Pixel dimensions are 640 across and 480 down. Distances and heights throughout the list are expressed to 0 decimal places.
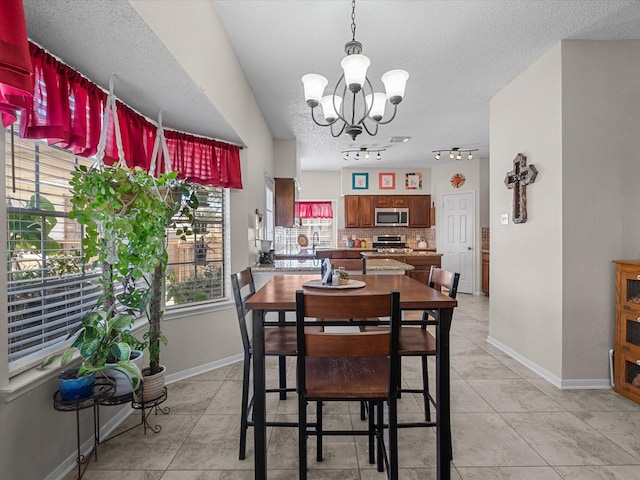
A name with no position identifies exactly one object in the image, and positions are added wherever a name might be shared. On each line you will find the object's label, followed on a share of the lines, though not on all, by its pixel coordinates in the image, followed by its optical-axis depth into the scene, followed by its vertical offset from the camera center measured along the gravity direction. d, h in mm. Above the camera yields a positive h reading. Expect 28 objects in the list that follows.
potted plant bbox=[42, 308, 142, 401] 1546 -542
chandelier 1977 +965
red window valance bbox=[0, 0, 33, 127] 990 +557
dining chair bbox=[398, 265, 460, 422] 1735 -570
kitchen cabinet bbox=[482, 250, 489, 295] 6324 -641
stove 7681 -89
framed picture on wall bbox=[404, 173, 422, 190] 7652 +1275
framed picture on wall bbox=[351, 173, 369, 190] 7637 +1261
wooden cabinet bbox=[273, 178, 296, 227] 5191 +595
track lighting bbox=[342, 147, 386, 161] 6066 +1582
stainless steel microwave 7598 +490
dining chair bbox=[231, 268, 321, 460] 1771 -580
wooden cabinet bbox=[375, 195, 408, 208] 7613 +806
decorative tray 2002 -280
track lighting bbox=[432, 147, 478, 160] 6059 +1578
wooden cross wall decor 2994 +503
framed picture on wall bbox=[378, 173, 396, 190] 7676 +1263
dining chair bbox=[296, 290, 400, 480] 1326 -456
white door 6734 +50
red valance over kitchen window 8078 +680
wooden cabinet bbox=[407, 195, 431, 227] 7613 +621
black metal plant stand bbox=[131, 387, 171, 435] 1984 -1114
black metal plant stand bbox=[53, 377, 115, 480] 1517 -737
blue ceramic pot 1542 -668
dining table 1542 -588
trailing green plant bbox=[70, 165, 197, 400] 1589 +83
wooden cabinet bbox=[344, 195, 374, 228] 7613 +653
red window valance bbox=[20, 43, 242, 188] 1532 +674
